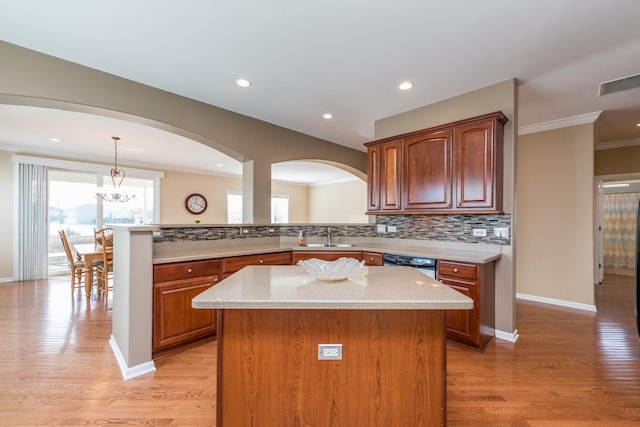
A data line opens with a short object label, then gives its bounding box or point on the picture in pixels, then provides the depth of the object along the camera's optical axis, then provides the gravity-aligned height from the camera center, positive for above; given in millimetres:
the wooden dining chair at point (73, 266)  4285 -823
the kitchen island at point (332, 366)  1265 -706
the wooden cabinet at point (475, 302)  2461 -802
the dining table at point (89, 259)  4129 -699
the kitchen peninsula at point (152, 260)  2154 -423
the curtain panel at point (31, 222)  5237 -154
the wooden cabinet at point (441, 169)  2672 +532
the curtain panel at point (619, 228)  5965 -255
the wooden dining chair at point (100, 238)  4572 -422
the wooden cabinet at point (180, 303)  2320 -777
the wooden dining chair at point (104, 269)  3943 -827
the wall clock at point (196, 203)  7605 +338
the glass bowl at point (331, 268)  1444 -293
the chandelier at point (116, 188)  5289 +634
